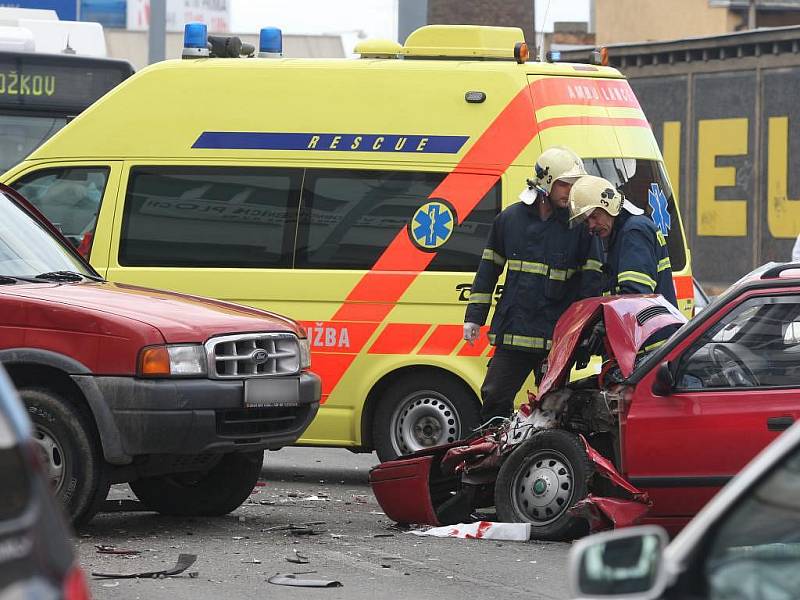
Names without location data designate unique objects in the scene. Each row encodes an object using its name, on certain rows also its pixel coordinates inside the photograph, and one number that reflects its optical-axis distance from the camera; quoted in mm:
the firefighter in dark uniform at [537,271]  17406
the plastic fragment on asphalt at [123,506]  17364
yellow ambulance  19125
